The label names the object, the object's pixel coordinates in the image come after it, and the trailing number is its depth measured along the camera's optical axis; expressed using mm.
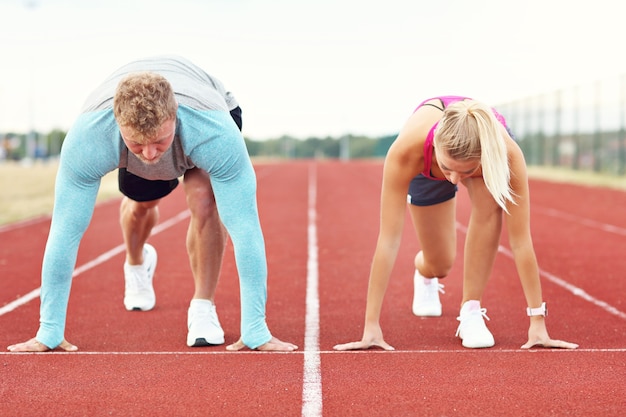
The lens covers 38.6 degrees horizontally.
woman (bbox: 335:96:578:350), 4570
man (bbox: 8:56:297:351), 4383
